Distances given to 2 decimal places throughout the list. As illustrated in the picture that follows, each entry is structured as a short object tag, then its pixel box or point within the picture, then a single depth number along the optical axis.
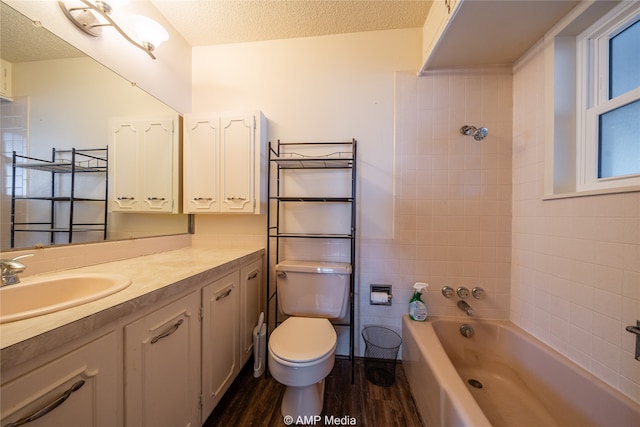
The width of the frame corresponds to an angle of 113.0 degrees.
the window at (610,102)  0.98
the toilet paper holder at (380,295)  1.53
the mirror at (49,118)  0.81
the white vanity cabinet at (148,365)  0.49
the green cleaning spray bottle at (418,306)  1.47
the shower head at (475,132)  1.40
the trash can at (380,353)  1.45
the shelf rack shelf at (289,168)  1.62
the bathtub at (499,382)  0.88
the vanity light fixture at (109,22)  1.04
